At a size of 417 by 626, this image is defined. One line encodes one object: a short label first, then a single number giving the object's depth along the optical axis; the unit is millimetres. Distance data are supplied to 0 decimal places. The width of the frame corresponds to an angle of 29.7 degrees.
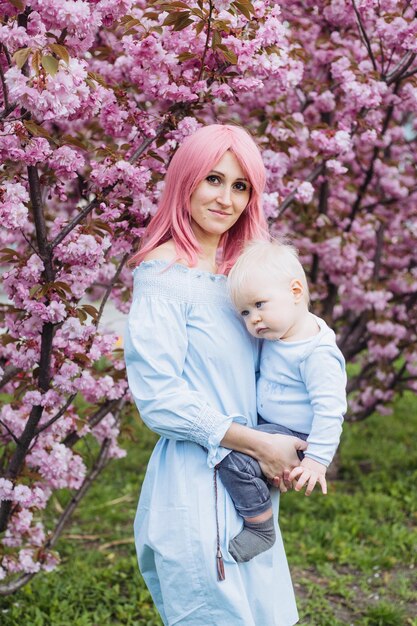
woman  1951
